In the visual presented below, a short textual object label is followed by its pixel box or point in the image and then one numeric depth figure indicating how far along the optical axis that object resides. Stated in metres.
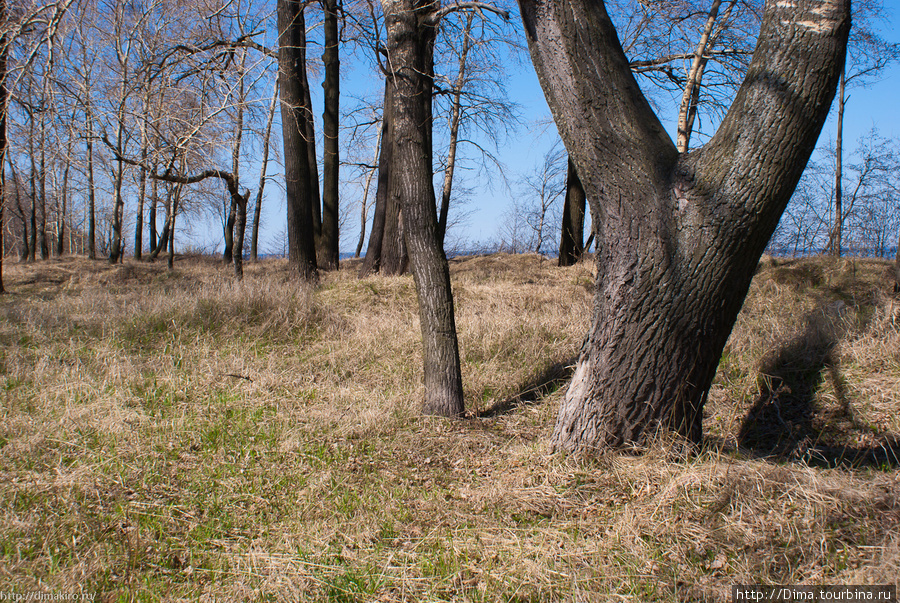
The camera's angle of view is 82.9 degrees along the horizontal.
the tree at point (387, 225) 10.27
